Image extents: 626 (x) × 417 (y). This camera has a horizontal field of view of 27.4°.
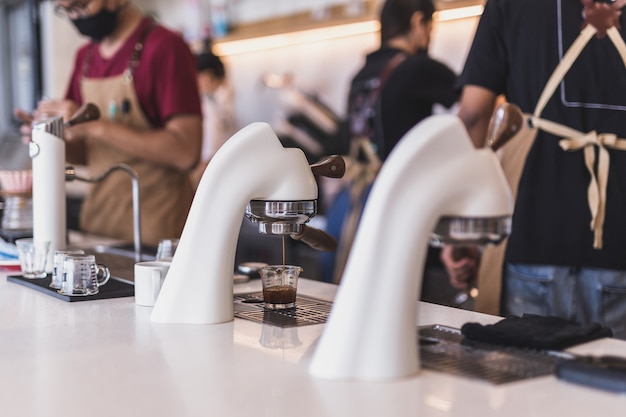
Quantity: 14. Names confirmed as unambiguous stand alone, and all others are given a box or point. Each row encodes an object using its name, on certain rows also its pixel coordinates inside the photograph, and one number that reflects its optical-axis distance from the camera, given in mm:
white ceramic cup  1886
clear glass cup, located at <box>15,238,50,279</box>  2149
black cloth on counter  1581
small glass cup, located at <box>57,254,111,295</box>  1957
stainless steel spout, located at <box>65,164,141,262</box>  2301
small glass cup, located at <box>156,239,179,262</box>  2149
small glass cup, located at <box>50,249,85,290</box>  1979
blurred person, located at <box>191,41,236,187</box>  5355
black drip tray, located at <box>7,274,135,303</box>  1944
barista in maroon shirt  2955
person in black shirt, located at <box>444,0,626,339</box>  2213
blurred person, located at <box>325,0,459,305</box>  3095
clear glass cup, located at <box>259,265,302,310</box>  1842
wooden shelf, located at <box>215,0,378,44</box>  4713
